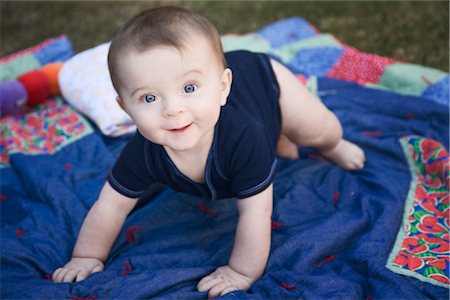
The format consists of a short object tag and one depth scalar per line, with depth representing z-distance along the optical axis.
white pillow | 2.22
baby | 1.21
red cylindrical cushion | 2.43
